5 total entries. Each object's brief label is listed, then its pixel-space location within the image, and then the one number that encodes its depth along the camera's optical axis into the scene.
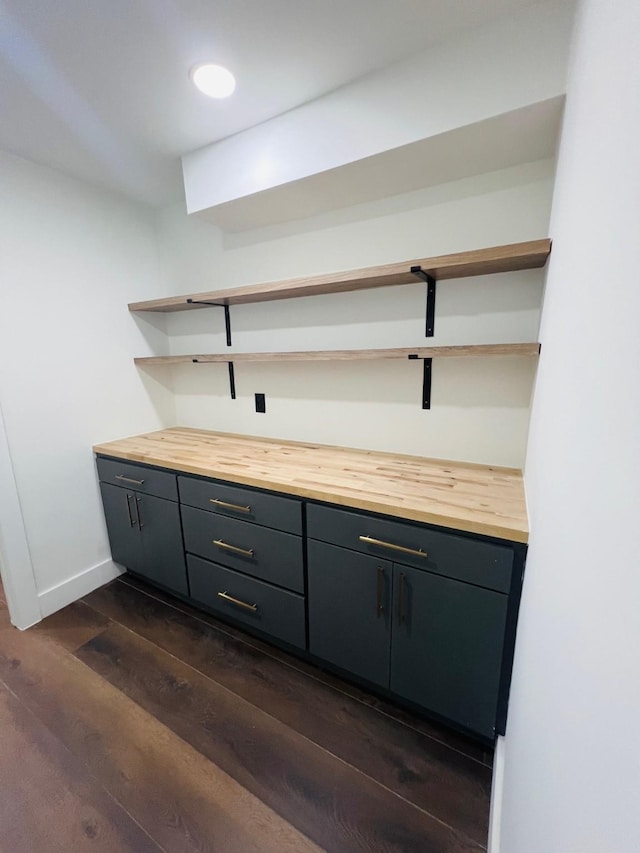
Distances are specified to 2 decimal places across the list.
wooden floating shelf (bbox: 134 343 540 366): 1.32
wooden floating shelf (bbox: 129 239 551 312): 1.23
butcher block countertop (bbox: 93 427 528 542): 1.21
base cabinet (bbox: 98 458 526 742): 1.19
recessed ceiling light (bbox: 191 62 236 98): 1.27
